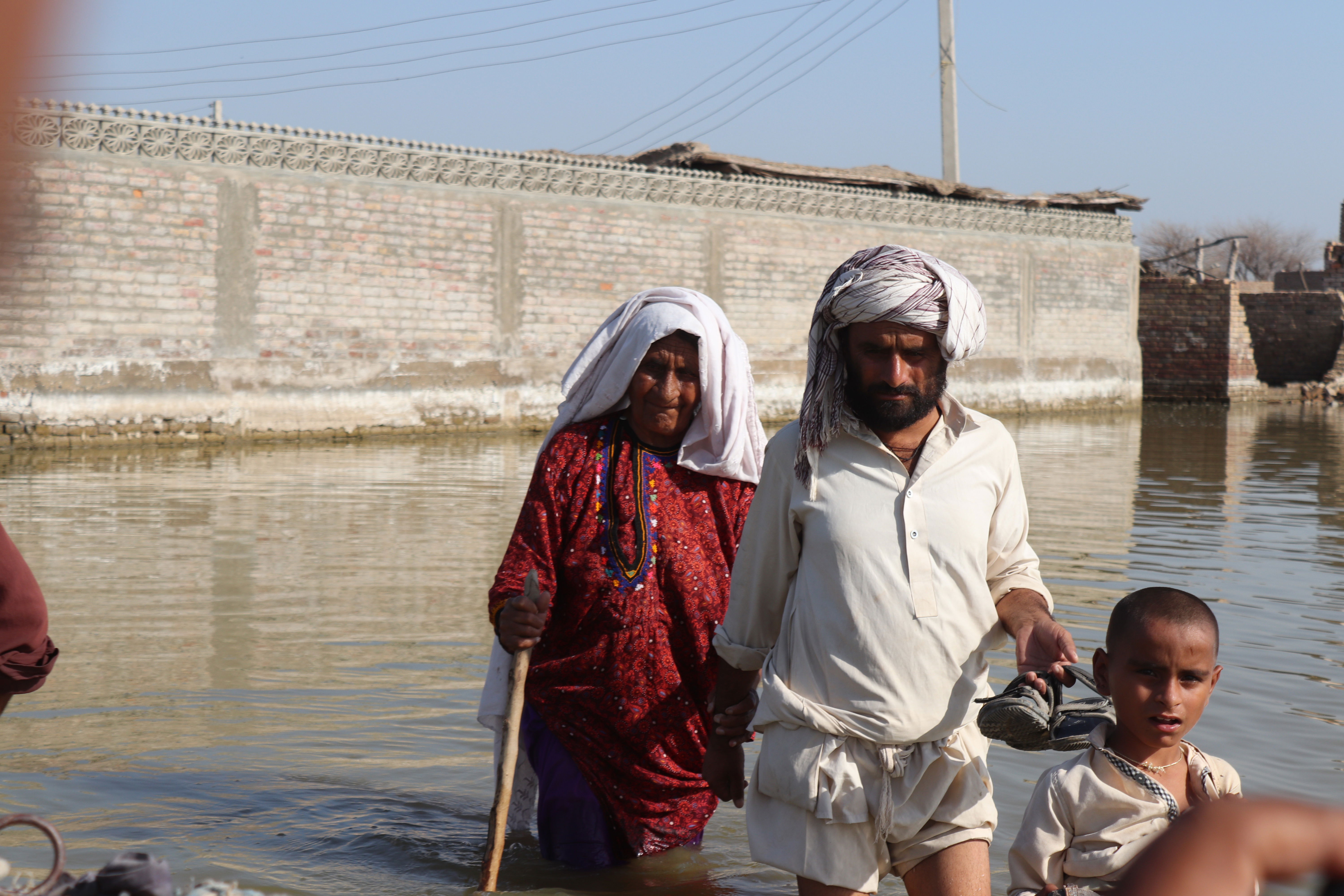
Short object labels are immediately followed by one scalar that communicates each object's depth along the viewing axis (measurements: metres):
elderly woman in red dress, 3.30
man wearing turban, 2.44
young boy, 2.40
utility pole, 23.12
